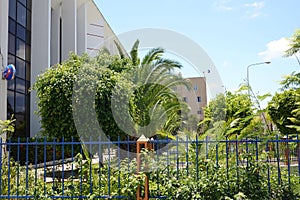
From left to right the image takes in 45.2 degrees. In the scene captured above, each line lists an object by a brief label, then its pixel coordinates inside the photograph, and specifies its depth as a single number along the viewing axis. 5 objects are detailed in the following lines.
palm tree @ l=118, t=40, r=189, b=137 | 16.47
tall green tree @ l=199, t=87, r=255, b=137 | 19.67
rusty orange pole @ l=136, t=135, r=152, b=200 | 5.96
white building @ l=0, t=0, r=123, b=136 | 13.25
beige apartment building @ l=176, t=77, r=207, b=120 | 33.60
